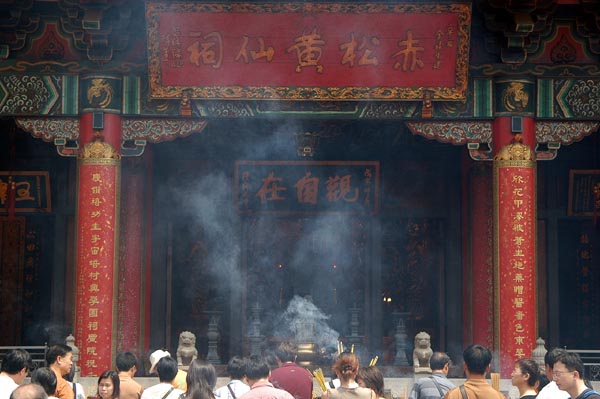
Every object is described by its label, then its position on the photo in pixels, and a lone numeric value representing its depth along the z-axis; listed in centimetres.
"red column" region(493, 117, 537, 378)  1309
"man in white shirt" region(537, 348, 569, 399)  700
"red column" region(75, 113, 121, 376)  1308
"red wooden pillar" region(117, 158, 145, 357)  1540
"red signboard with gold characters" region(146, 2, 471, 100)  1295
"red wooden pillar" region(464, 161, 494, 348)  1542
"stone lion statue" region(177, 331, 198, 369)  1331
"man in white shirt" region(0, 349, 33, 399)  755
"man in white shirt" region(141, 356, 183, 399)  736
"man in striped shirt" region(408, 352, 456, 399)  790
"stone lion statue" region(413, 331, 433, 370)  1343
